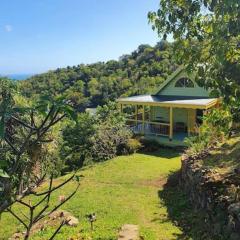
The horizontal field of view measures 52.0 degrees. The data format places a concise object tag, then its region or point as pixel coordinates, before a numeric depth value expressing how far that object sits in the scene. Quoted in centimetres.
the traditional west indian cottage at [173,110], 1511
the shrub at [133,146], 1413
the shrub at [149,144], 1464
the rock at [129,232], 602
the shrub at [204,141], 943
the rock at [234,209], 520
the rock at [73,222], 705
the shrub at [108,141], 1368
